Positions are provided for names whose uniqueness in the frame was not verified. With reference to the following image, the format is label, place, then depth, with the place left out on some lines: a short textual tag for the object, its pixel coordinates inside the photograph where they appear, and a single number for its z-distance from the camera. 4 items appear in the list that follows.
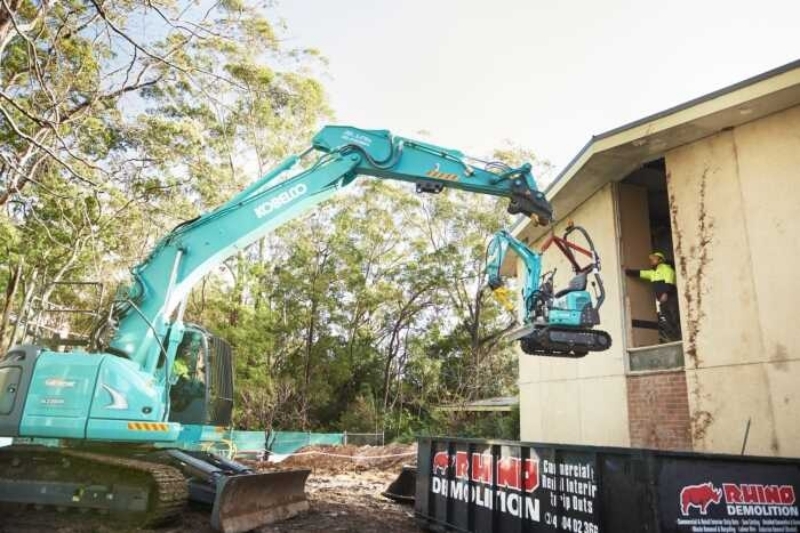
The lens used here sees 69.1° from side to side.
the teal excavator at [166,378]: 6.62
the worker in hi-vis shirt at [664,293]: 9.01
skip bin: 4.35
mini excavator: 6.79
